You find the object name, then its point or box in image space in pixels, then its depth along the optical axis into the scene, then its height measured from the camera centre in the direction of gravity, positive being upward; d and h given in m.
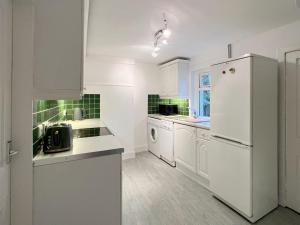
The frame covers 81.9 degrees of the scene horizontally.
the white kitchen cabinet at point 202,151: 2.52 -0.57
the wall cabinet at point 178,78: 3.74 +0.78
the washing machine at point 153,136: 3.89 -0.54
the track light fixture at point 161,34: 2.10 +1.09
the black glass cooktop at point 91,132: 1.89 -0.22
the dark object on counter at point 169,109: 4.13 +0.10
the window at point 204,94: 3.58 +0.42
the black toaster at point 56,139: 1.19 -0.19
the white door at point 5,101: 0.93 +0.07
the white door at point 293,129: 2.00 -0.18
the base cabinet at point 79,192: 1.10 -0.54
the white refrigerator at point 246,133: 1.82 -0.23
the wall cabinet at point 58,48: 1.11 +0.44
